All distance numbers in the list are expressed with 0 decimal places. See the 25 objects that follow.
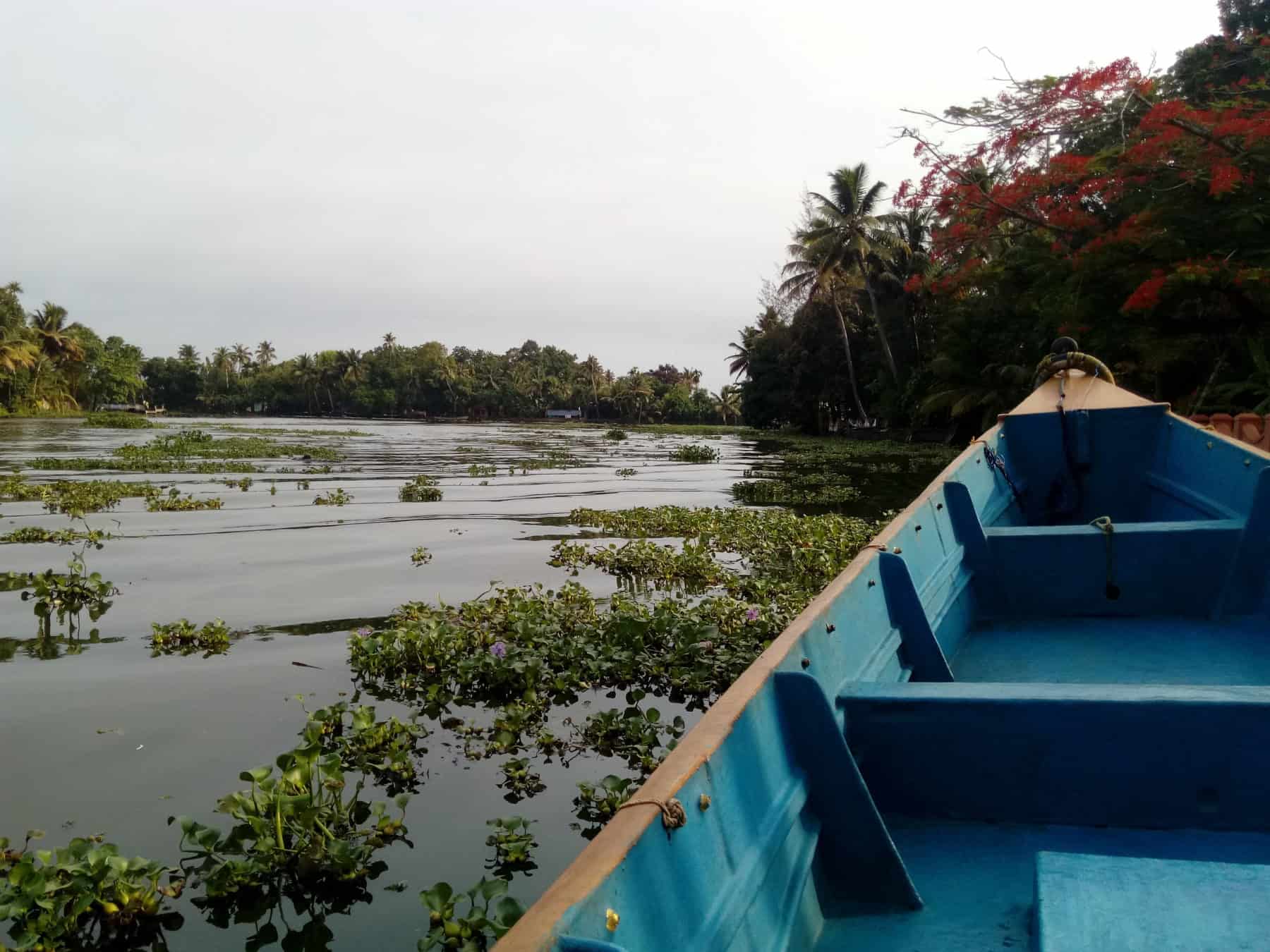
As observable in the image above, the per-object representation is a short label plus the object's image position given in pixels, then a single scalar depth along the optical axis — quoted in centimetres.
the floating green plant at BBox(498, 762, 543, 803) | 366
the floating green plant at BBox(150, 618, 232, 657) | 576
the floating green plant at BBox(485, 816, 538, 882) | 308
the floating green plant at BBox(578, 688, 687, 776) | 394
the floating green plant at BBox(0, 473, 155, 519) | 1237
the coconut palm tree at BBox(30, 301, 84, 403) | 6350
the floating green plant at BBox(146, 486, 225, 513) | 1245
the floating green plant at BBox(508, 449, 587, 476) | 2245
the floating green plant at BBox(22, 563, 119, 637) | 649
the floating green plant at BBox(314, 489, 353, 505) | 1378
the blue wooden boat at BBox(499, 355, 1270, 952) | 149
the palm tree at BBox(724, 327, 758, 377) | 5380
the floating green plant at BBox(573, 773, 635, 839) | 339
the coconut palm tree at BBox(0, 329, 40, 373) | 5281
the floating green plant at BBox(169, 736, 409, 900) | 295
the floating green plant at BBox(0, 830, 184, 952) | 258
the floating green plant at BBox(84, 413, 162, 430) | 4800
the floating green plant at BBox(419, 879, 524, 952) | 245
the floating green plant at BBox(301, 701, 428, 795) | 375
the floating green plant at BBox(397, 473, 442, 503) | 1462
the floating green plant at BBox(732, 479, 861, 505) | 1429
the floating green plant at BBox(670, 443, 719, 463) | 2678
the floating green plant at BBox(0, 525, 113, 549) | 963
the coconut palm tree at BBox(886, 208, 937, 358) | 3459
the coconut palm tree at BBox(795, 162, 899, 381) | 3459
